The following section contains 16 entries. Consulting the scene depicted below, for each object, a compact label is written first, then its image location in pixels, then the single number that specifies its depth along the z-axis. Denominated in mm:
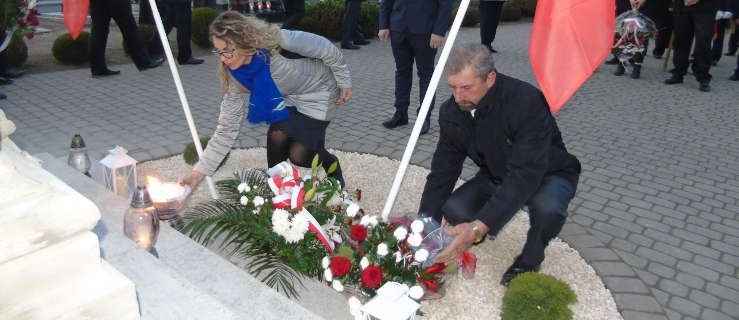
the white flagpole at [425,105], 3050
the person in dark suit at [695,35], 8492
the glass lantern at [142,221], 2562
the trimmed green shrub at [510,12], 17359
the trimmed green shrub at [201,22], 10812
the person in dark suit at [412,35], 5914
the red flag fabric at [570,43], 2729
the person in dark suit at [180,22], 9188
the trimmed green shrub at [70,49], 9141
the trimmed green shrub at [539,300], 2850
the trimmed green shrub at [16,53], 8148
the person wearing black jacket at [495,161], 3070
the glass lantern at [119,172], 3707
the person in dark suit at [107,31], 8039
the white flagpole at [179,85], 3551
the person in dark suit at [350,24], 11227
